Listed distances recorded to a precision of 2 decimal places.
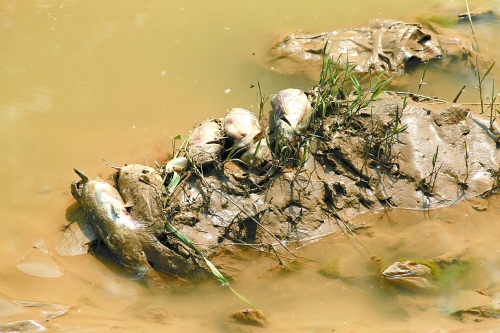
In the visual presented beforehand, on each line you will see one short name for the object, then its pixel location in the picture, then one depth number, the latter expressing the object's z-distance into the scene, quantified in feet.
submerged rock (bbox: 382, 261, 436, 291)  22.80
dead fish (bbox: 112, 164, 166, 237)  23.62
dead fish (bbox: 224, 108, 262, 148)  25.70
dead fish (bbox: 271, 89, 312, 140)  25.92
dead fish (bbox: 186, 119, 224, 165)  25.13
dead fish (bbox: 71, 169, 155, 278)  23.40
